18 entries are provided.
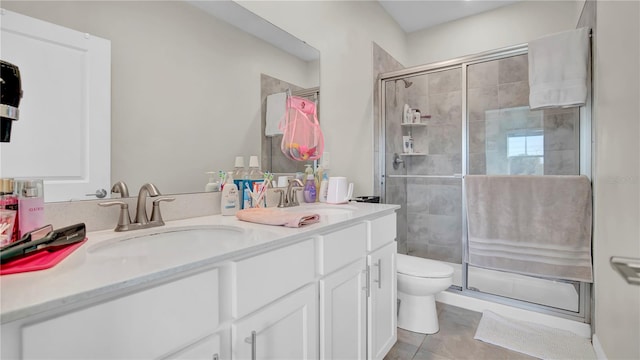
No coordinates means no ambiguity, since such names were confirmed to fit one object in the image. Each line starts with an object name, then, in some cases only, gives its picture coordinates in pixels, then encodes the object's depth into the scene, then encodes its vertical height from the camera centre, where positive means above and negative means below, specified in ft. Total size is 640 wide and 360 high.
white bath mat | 5.67 -3.26
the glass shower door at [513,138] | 7.85 +1.24
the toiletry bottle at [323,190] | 6.16 -0.23
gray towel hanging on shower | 6.28 -1.01
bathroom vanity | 1.63 -0.86
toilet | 6.12 -2.30
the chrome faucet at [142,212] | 3.21 -0.38
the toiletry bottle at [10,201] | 2.31 -0.18
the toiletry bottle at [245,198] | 4.71 -0.31
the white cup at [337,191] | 5.83 -0.24
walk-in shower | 7.45 +0.94
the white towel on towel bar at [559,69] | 6.05 +2.33
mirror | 3.39 +1.35
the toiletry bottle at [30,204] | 2.40 -0.22
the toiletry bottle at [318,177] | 6.33 +0.04
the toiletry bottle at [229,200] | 4.32 -0.31
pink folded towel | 3.50 -0.48
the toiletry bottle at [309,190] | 6.06 -0.23
